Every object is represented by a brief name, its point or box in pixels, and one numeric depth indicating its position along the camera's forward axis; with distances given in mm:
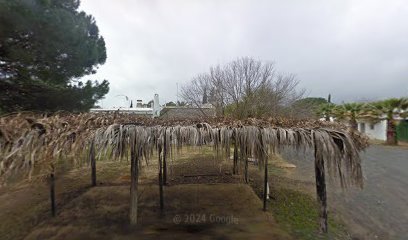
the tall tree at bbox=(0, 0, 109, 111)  8617
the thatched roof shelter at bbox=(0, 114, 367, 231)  4562
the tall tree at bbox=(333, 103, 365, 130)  25272
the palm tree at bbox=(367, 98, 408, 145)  21875
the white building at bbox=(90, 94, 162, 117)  26562
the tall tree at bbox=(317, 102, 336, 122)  27828
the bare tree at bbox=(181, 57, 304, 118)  16641
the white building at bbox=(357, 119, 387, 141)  25842
